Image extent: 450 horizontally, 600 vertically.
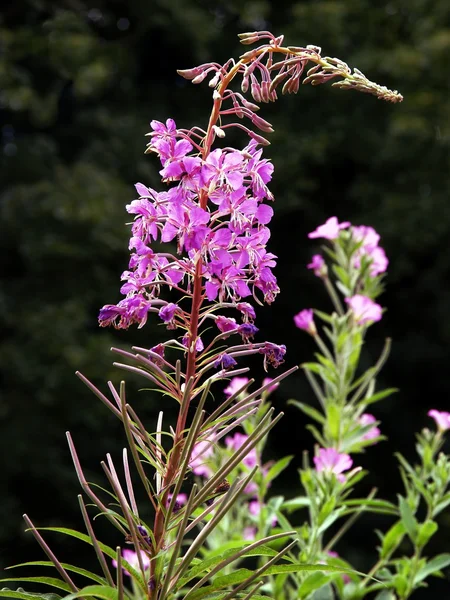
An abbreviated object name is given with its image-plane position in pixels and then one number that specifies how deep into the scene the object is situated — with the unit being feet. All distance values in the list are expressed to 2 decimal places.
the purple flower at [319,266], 8.43
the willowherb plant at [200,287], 3.63
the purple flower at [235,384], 7.03
